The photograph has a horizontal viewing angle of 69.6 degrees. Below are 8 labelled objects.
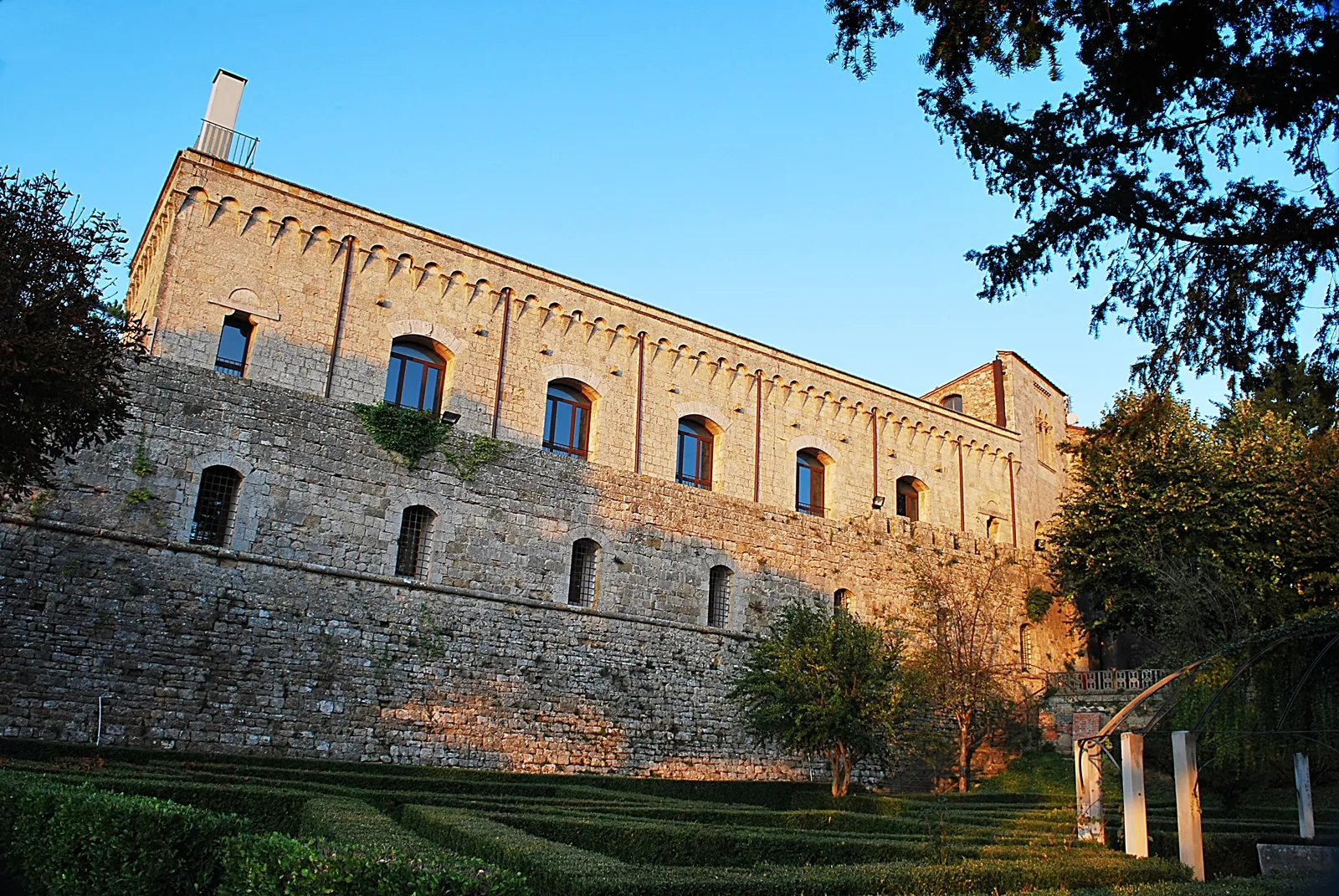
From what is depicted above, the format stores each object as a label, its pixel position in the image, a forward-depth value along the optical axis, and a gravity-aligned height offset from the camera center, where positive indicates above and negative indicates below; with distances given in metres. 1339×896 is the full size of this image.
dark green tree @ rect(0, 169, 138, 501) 11.53 +4.01
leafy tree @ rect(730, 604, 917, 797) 18.08 +0.49
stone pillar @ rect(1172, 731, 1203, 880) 10.07 -0.72
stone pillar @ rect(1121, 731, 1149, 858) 10.47 -0.65
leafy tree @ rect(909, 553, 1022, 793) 23.86 +2.19
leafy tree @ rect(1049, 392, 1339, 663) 23.36 +5.45
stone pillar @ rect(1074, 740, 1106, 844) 11.18 -0.59
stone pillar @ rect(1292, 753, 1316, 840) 12.62 -0.53
